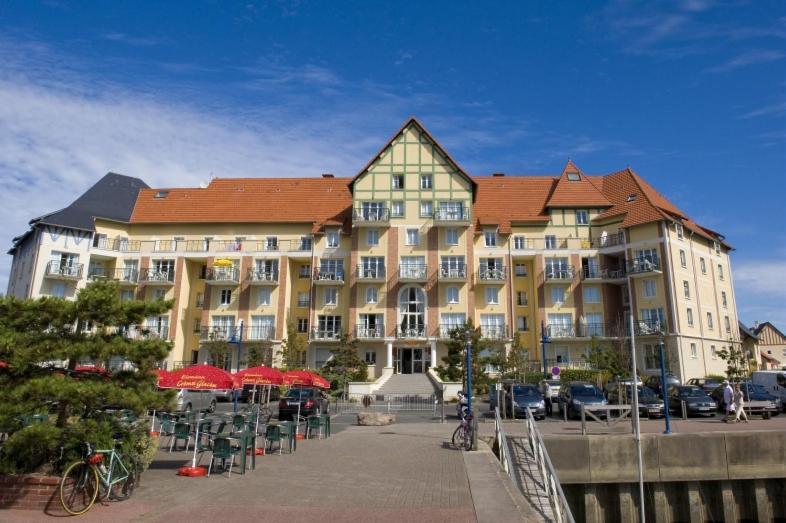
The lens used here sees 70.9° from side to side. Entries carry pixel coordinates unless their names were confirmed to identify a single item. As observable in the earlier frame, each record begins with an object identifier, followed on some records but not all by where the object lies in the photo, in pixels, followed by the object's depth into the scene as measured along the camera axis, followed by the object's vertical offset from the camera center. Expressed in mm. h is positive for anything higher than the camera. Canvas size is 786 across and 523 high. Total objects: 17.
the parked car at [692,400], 25844 -1398
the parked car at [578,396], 25391 -1284
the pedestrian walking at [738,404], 22688 -1321
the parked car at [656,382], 32519 -750
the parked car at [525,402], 25734 -1585
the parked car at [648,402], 25359 -1510
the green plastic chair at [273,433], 15430 -1937
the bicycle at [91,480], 9093 -2021
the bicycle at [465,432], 17109 -2034
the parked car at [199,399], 28917 -1988
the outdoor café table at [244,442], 12918 -1853
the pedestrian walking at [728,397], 24016 -1114
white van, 29109 -472
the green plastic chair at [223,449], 12289 -1929
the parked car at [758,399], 25016 -1303
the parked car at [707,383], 33625 -767
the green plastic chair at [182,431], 14837 -1898
